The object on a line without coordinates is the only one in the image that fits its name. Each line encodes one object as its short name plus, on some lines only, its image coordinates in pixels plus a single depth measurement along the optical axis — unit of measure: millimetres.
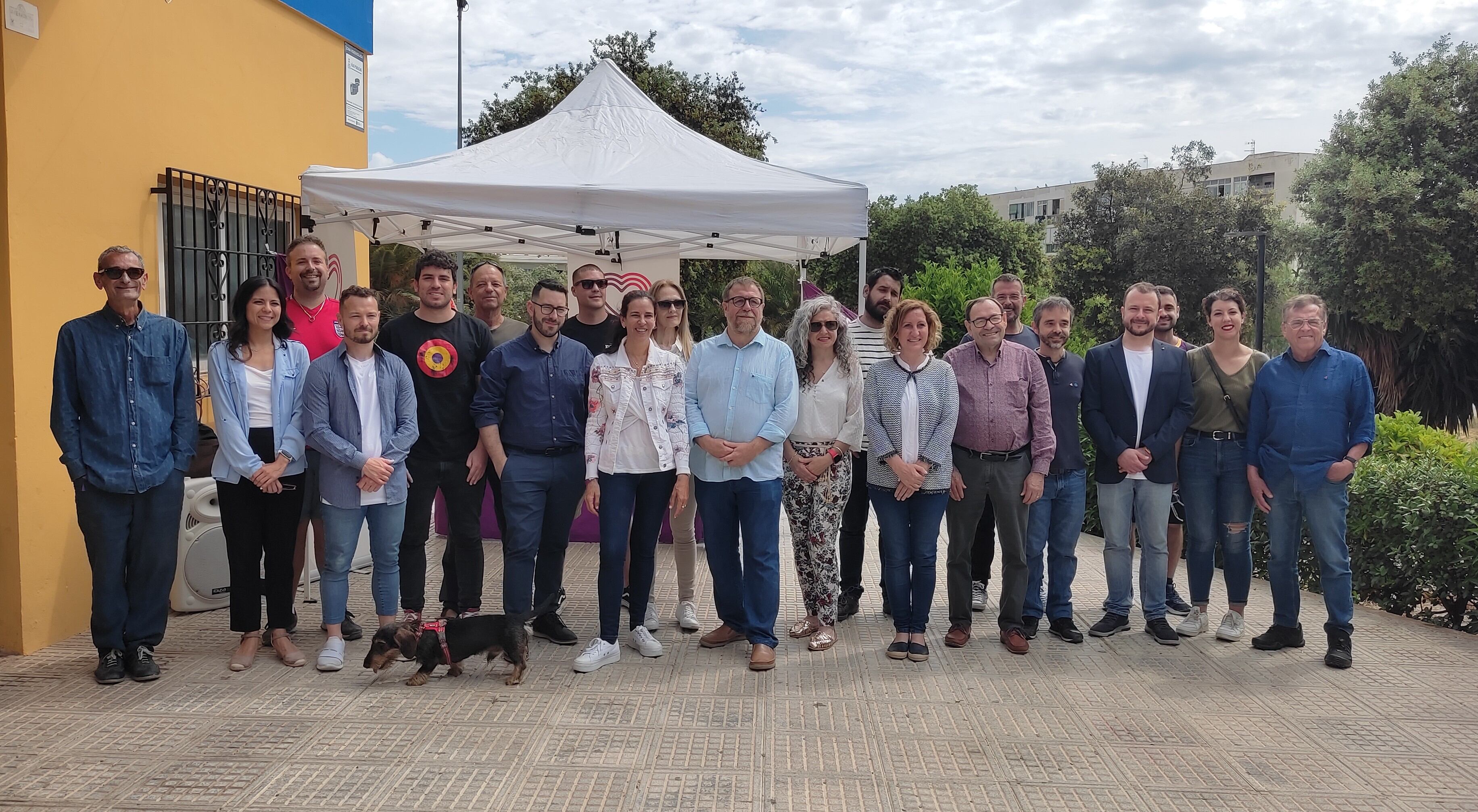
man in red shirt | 4961
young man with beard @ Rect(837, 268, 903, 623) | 5473
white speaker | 5406
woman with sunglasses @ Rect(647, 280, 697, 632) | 5234
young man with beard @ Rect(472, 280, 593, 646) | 4703
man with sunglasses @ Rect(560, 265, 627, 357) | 5113
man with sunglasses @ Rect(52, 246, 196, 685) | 4273
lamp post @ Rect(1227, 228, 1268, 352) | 22453
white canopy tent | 5711
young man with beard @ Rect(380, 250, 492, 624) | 4832
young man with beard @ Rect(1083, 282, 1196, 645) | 5078
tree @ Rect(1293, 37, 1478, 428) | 19734
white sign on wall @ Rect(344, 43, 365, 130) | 7746
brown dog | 4387
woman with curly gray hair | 4820
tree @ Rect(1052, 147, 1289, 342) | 31625
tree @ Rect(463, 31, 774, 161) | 22125
